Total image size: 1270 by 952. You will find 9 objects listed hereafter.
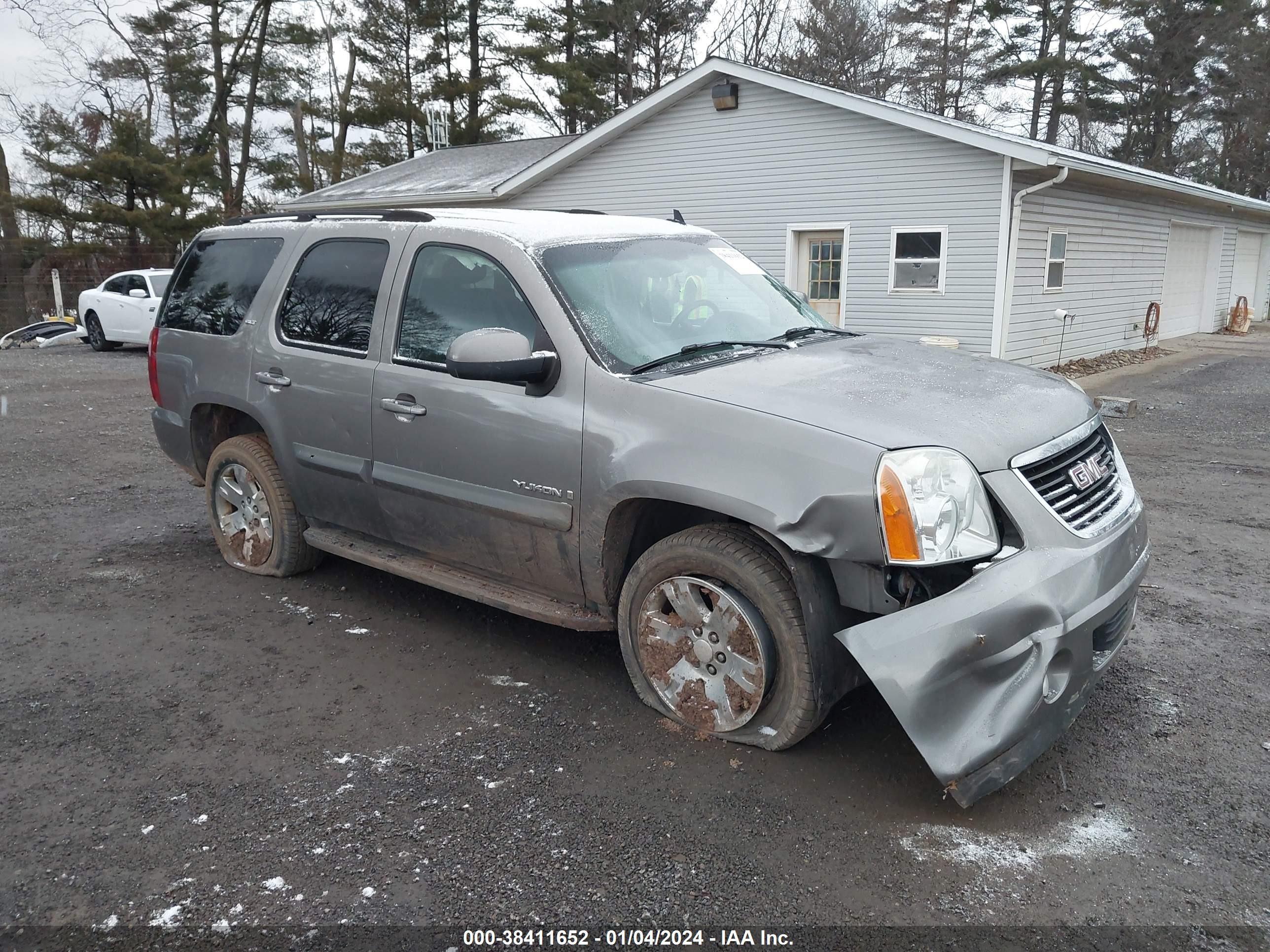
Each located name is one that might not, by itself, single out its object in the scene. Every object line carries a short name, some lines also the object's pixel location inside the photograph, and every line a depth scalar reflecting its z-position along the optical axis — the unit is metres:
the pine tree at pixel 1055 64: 33.69
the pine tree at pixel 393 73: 30.05
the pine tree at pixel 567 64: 29.50
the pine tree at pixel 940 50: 34.66
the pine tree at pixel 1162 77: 33.09
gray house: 13.65
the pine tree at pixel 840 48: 32.28
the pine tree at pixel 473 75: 30.25
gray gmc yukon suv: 2.86
